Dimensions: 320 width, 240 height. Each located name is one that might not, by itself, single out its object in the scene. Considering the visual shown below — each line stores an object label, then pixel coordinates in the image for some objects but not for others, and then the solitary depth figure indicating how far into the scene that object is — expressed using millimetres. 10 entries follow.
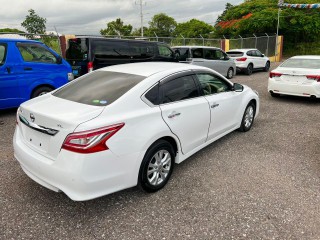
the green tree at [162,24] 72375
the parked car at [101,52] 8031
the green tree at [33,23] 36875
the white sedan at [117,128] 2496
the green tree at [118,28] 60906
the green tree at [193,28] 64100
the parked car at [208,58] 11492
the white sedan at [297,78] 7297
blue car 5875
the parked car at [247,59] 14344
